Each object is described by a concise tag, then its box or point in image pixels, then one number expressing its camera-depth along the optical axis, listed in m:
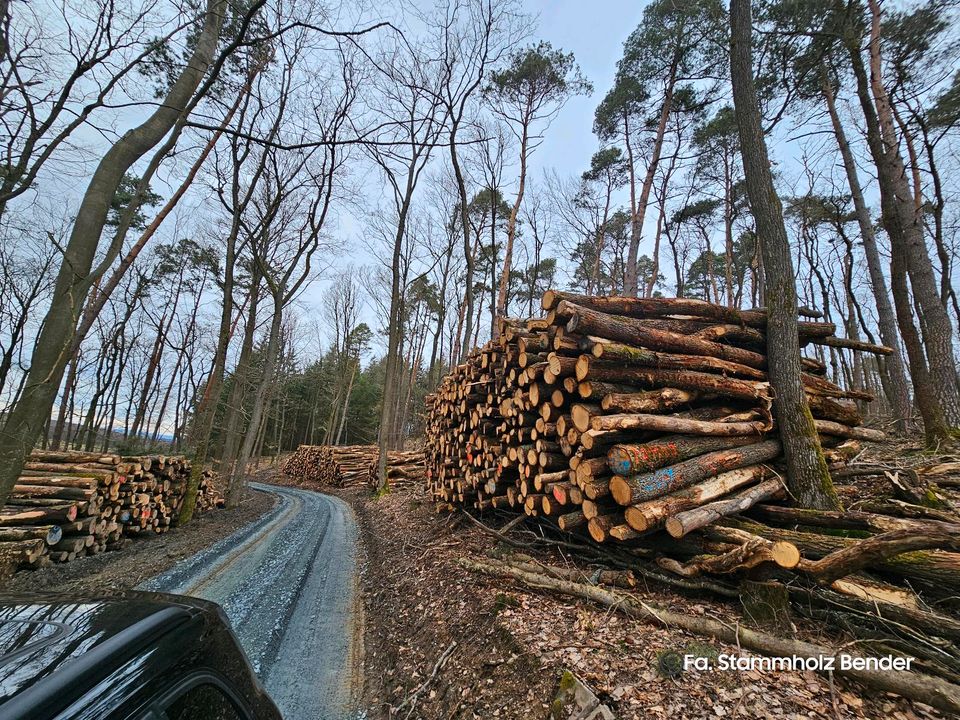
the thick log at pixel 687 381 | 4.58
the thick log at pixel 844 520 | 3.42
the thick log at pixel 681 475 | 3.74
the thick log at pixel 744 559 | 3.01
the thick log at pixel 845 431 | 5.82
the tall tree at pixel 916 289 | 6.52
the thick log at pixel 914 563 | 2.93
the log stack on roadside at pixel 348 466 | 15.45
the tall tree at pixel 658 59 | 10.97
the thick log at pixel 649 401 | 4.36
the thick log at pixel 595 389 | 4.42
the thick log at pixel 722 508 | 3.57
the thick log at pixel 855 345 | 6.46
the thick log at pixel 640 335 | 4.66
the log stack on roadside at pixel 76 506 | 5.61
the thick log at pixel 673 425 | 4.15
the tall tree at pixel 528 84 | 14.82
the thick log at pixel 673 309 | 5.50
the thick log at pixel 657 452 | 3.83
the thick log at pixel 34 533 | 5.42
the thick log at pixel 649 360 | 4.46
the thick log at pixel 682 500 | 3.60
